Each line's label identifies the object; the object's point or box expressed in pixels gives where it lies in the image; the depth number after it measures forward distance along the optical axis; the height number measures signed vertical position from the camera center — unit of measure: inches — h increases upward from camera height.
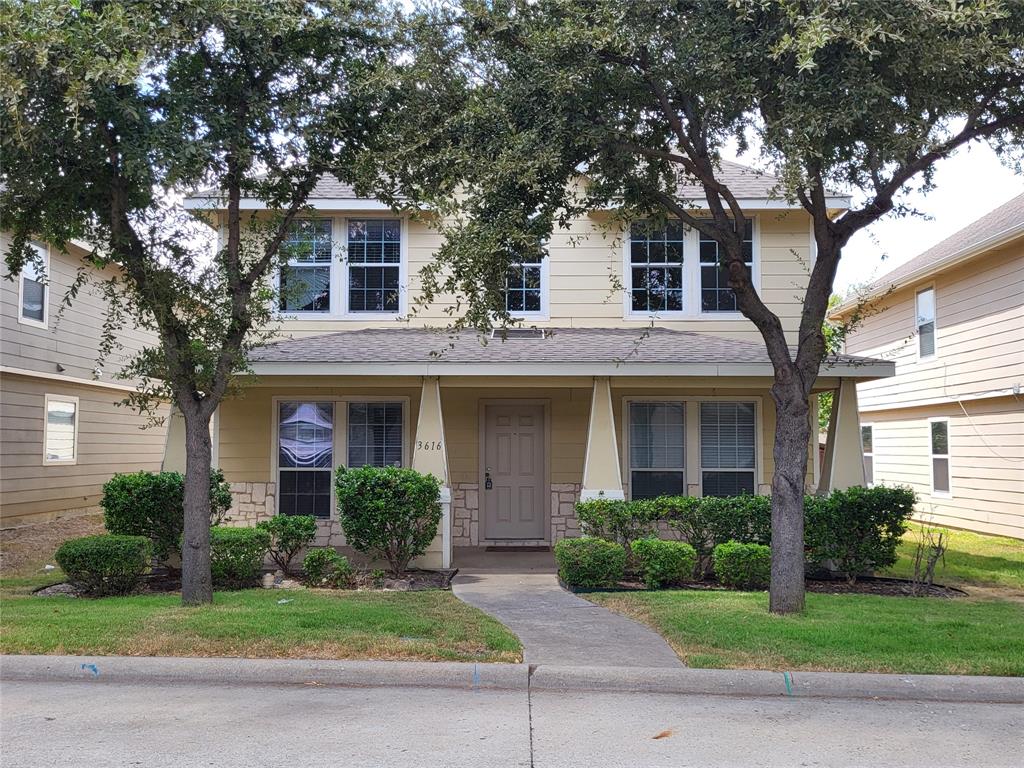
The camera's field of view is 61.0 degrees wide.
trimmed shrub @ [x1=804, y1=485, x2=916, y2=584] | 420.8 -34.6
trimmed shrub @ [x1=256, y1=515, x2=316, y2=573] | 432.5 -39.5
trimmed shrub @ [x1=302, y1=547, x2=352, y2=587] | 402.9 -52.9
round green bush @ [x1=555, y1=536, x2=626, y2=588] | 399.2 -50.1
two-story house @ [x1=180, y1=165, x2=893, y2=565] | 484.4 +39.1
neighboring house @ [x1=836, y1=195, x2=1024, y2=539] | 594.9 +60.1
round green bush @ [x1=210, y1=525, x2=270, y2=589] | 392.2 -45.8
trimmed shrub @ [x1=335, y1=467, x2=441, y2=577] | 420.8 -26.3
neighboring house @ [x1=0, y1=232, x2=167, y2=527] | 598.2 +40.0
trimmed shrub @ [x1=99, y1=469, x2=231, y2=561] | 432.1 -26.8
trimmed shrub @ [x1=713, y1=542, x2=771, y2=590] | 395.9 -49.9
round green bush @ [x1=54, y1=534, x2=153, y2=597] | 366.6 -45.6
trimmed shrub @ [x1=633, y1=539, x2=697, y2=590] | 399.2 -47.9
